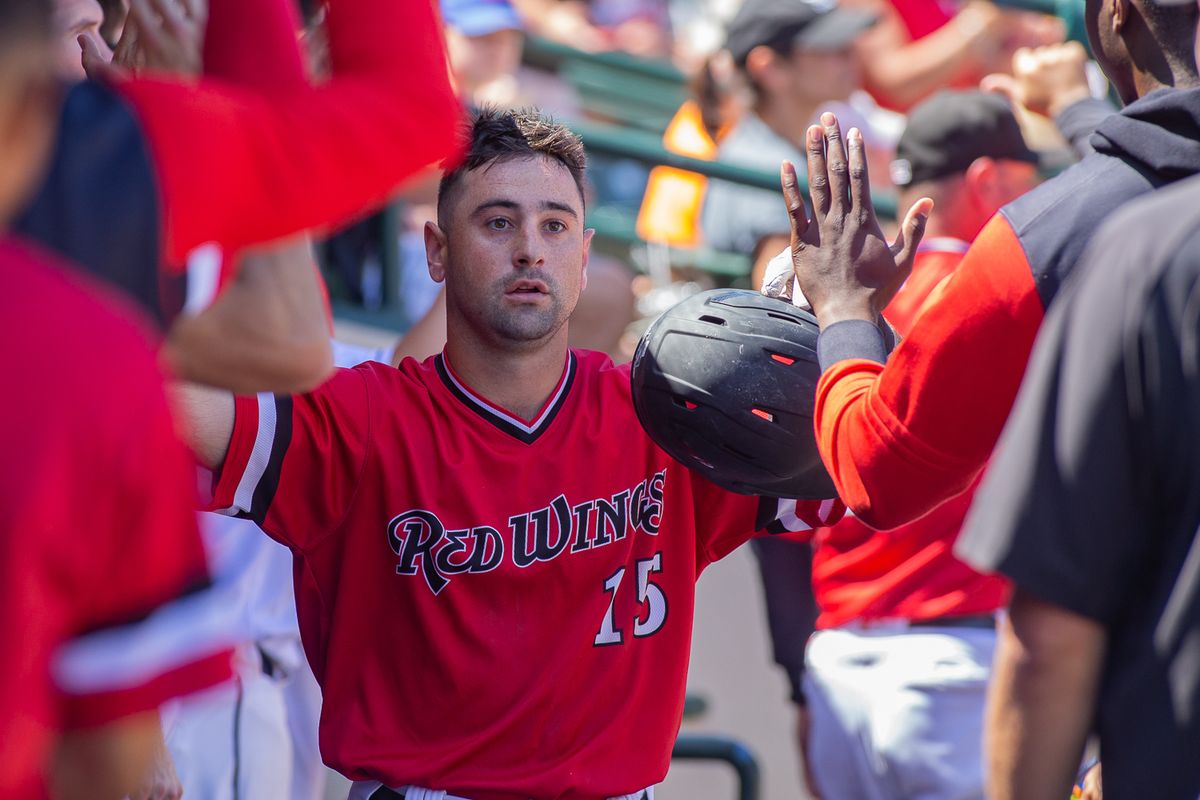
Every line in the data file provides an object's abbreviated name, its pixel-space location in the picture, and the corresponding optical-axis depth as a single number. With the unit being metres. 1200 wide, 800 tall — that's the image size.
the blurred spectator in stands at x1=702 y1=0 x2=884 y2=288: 12.48
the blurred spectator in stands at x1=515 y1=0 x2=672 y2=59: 18.78
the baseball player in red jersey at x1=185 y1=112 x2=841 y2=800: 5.66
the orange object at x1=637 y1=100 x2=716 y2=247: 13.36
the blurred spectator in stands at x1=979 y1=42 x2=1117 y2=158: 9.56
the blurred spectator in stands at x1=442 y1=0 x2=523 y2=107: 13.30
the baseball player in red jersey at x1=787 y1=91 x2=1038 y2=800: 8.89
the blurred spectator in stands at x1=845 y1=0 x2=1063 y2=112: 14.34
